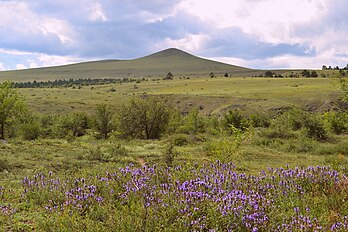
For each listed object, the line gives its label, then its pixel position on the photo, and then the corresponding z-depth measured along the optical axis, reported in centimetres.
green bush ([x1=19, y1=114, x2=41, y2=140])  3188
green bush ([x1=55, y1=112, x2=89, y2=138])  3850
